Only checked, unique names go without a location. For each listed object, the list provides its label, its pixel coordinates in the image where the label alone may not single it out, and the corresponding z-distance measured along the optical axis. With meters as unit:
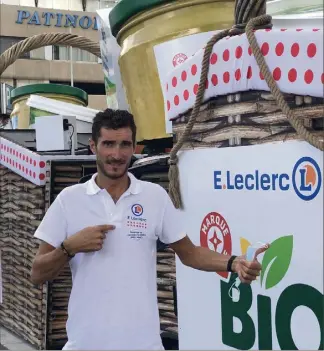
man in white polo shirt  2.14
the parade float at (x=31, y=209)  4.38
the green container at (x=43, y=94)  7.31
